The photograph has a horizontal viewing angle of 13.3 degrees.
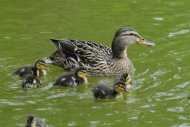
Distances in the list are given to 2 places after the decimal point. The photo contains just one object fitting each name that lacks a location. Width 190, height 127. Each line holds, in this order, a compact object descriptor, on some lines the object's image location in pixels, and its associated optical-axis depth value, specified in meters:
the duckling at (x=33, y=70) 10.60
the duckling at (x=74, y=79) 10.29
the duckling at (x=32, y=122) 8.45
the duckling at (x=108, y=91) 9.76
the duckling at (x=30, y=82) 10.15
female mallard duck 11.35
